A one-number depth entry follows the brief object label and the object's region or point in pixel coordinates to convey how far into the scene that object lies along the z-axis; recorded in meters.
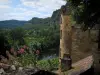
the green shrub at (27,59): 4.07
